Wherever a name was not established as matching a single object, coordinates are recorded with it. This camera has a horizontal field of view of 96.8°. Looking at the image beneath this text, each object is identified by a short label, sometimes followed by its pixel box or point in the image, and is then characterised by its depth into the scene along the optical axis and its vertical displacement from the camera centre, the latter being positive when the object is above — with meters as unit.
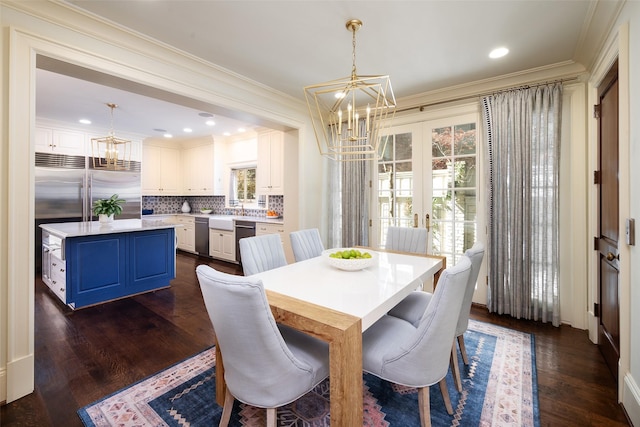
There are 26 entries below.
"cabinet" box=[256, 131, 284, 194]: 5.05 +0.91
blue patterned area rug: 1.61 -1.17
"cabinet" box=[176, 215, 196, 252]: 6.29 -0.47
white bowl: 1.95 -0.35
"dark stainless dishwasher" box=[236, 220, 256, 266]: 5.06 -0.30
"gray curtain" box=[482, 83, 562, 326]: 2.78 +0.14
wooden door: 2.01 -0.09
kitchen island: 3.12 -0.56
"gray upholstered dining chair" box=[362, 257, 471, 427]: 1.26 -0.66
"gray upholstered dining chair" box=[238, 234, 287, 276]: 2.13 -0.32
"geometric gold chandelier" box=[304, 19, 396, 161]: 3.58 +1.45
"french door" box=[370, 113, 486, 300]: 3.31 +0.37
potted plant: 3.69 +0.06
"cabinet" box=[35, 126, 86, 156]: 4.73 +1.25
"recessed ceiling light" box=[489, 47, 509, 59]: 2.47 +1.43
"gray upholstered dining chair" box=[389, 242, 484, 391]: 1.79 -0.68
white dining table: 1.18 -0.45
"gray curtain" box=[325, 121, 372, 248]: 3.95 +0.15
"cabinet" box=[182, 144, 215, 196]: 6.27 +0.98
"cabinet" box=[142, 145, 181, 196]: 6.32 +0.98
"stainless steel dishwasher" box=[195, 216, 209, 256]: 5.91 -0.47
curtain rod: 2.77 +1.31
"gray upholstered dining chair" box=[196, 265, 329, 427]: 1.10 -0.57
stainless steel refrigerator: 4.64 +0.44
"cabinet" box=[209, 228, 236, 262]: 5.39 -0.61
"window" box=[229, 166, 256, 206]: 6.14 +0.59
